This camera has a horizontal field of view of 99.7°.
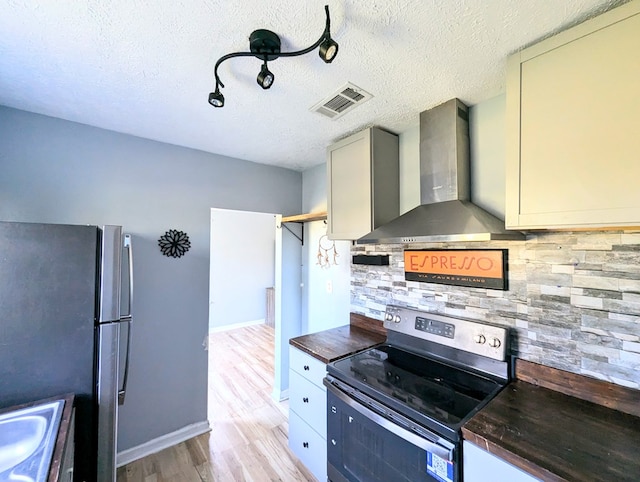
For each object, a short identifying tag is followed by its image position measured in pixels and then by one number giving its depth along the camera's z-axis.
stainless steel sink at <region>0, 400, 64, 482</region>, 0.99
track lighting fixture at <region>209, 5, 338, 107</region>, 1.00
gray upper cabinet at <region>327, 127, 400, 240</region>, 1.93
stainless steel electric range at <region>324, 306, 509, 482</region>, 1.15
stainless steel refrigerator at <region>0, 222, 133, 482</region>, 1.33
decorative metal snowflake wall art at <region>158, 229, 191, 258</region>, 2.23
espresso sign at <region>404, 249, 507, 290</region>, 1.52
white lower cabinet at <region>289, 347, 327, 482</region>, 1.76
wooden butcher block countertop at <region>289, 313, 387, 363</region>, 1.82
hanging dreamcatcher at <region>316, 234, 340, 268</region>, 2.67
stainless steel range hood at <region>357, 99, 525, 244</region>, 1.45
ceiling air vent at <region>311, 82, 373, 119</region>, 1.50
